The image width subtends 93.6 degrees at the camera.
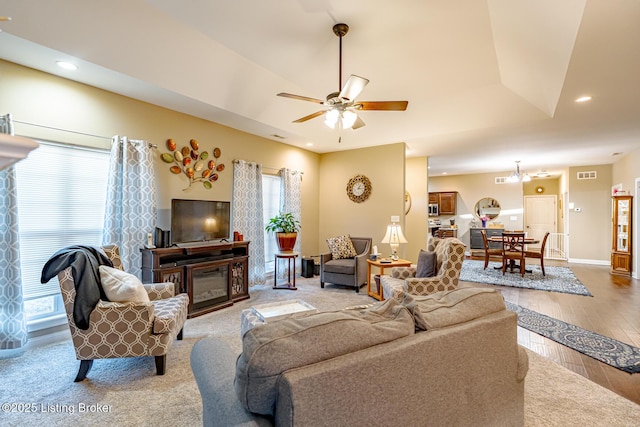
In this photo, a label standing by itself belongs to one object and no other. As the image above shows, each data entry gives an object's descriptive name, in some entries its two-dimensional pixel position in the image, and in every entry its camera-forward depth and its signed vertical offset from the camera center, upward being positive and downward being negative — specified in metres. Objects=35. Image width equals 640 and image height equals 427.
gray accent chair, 5.14 -0.93
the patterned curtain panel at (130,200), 3.58 +0.19
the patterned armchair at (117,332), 2.35 -0.93
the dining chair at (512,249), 6.39 -0.68
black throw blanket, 2.32 -0.48
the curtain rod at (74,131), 3.04 +0.93
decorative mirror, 10.07 +0.33
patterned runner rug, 2.75 -1.29
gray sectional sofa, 0.93 -0.55
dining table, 6.63 -0.53
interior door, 10.27 +0.11
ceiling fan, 2.73 +1.12
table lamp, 4.75 -0.33
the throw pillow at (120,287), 2.45 -0.59
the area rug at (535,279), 5.39 -1.24
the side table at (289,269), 5.29 -0.93
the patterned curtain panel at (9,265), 2.80 -0.48
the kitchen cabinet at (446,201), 10.45 +0.58
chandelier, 8.49 +1.20
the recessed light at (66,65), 2.97 +1.50
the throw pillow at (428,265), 3.84 -0.61
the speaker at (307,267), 6.21 -1.04
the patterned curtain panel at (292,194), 6.00 +0.45
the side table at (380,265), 4.59 -0.74
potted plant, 5.42 -0.26
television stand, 3.70 -0.74
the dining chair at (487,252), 7.03 -0.82
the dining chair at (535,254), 6.39 -0.77
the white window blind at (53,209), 3.09 +0.07
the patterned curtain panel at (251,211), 5.10 +0.09
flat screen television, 4.03 -0.06
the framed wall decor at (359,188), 6.42 +0.62
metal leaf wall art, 4.26 +0.80
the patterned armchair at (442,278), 3.54 -0.73
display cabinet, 6.60 -0.38
